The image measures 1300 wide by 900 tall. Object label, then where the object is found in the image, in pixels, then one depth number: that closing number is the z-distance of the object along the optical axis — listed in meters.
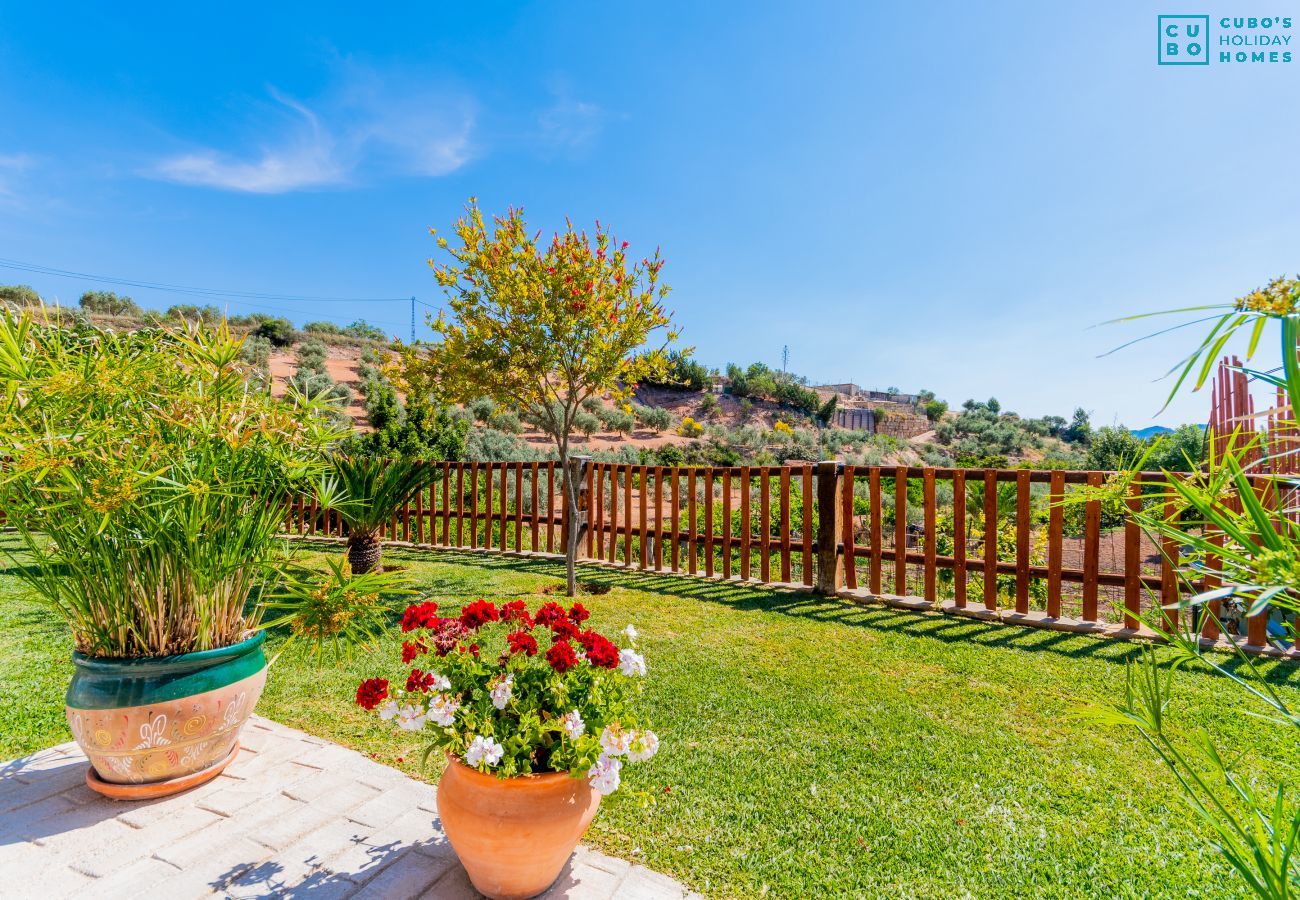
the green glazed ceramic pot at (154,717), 2.15
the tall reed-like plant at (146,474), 1.99
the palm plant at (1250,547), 0.68
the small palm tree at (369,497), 6.34
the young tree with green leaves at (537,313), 5.27
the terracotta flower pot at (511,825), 1.67
